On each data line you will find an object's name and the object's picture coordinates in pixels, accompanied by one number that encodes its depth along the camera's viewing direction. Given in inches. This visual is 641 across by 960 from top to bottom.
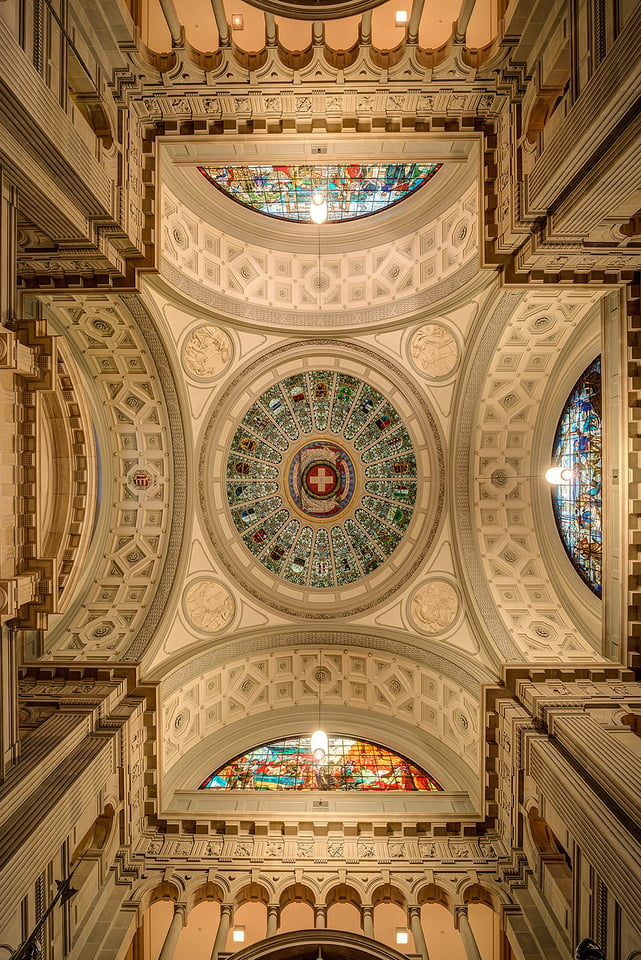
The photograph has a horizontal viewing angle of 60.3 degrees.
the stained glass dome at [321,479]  748.0
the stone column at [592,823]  347.6
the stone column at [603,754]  380.5
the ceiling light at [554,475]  538.3
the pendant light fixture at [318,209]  545.0
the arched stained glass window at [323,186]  673.6
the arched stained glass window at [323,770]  682.2
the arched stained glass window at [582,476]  624.7
